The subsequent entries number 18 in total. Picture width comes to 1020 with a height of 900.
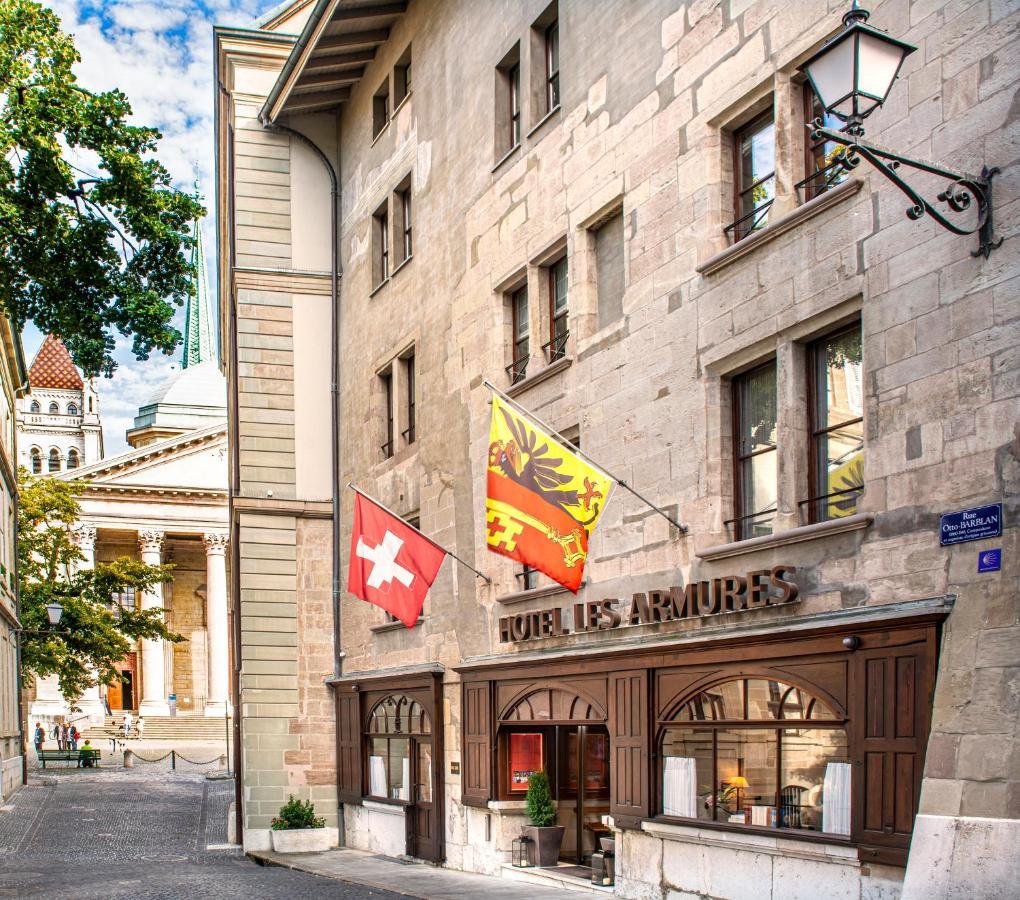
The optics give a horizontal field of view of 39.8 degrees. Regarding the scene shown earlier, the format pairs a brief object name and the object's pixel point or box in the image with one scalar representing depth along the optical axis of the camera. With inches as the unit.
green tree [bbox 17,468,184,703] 1971.0
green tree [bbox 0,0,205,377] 657.0
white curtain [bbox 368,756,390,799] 1017.5
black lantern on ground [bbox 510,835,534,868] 780.0
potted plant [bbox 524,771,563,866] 772.0
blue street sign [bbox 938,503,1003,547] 441.1
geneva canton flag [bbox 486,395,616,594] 596.1
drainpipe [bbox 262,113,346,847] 1125.1
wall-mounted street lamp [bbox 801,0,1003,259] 381.1
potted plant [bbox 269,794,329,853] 1044.7
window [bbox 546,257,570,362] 783.7
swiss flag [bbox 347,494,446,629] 788.0
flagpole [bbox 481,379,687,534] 610.9
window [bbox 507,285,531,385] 834.8
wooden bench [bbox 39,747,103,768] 2197.3
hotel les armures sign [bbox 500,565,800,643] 552.4
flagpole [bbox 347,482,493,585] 835.4
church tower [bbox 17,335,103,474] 6791.3
